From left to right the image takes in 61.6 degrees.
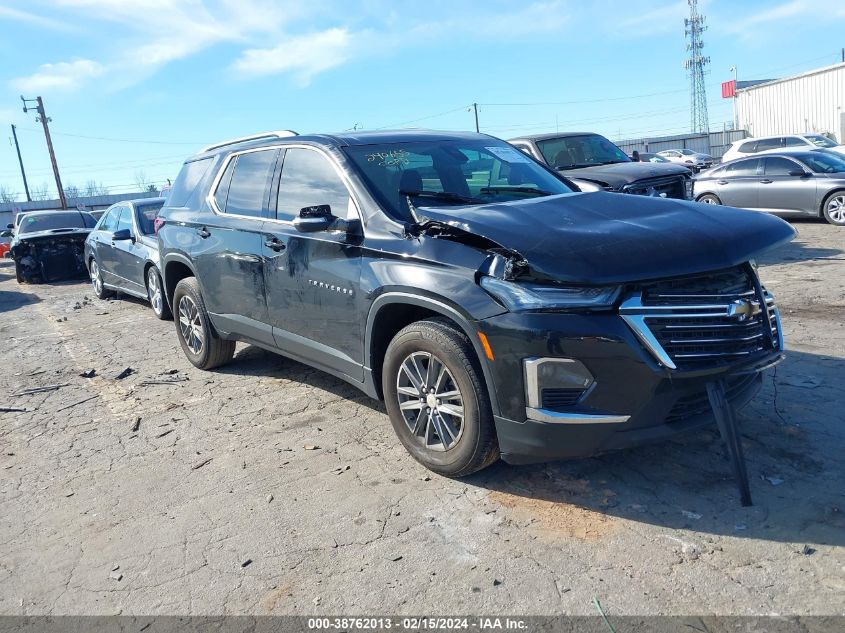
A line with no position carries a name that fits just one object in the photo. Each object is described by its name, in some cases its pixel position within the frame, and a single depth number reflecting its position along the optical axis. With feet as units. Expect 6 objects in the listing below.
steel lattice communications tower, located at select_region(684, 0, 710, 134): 274.16
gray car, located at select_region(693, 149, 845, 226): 44.06
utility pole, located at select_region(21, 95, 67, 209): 152.66
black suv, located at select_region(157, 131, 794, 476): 10.65
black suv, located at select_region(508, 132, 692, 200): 32.24
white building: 124.47
